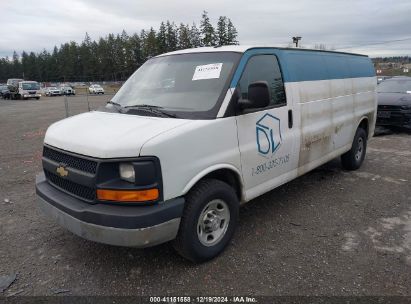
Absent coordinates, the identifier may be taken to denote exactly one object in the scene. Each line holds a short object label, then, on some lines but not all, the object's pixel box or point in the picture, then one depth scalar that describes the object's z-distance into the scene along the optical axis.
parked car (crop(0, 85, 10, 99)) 44.03
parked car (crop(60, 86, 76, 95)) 48.18
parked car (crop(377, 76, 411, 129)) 10.66
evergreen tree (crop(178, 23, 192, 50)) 75.61
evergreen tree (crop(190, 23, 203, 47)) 73.14
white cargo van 3.06
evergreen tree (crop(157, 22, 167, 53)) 79.50
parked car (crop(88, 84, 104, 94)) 52.06
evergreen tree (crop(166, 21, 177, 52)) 78.66
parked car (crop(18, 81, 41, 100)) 40.62
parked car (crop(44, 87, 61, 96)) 52.00
